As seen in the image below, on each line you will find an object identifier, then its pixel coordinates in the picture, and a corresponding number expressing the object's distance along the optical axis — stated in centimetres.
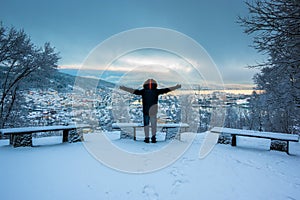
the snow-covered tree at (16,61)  866
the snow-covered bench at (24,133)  409
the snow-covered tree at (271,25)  347
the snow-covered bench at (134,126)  532
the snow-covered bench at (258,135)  427
